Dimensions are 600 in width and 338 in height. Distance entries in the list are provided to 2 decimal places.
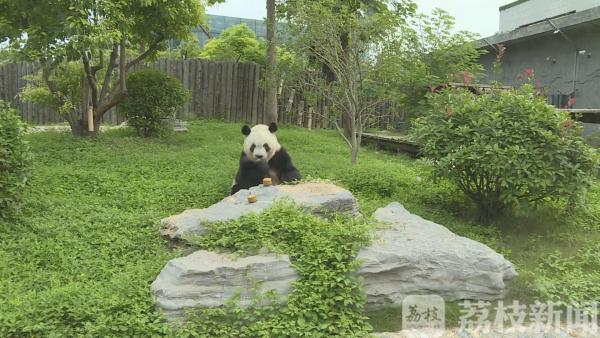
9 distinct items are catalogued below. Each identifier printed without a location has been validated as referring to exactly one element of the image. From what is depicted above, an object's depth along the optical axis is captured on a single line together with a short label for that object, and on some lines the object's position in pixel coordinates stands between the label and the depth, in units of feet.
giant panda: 21.26
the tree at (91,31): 24.93
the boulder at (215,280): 12.33
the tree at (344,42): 26.48
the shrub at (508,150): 18.16
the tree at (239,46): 62.39
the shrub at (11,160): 17.51
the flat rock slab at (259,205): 15.76
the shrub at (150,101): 35.00
